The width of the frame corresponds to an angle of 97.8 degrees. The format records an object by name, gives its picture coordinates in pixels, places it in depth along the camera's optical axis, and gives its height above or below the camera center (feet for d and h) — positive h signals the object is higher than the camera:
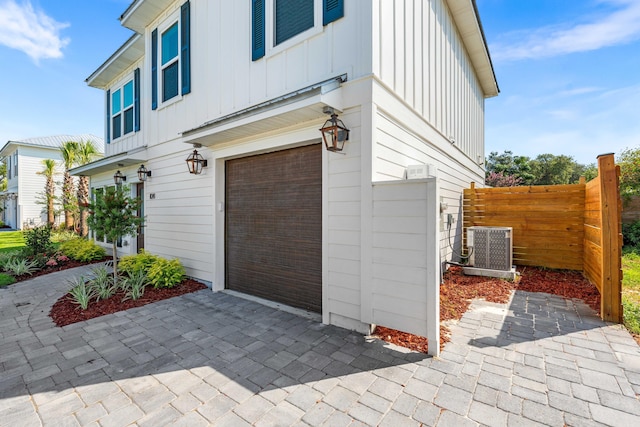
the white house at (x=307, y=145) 10.56 +3.83
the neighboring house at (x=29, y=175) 63.41 +9.05
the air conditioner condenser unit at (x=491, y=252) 18.28 -2.67
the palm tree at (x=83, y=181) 45.16 +5.66
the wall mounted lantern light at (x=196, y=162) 17.80 +3.35
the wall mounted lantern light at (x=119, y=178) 25.97 +3.38
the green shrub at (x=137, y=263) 19.11 -3.49
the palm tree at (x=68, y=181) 48.26 +6.12
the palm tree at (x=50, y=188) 55.83 +5.36
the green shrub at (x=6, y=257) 24.19 -3.91
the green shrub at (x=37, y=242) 26.30 -2.64
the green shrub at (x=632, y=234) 27.91 -2.20
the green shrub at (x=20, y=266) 21.76 -4.24
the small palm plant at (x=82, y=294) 14.03 -4.28
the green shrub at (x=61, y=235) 39.84 -3.27
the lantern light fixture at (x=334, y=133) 10.87 +3.20
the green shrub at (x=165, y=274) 17.56 -3.88
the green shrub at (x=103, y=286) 15.43 -4.22
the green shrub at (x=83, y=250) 26.61 -3.59
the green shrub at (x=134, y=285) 15.53 -4.26
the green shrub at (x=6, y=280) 19.49 -4.72
